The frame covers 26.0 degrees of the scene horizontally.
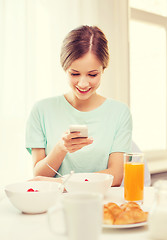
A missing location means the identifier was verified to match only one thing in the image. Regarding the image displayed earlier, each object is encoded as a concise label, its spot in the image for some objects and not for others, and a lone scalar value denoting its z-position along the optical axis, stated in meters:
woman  1.56
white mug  0.63
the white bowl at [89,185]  1.07
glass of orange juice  1.08
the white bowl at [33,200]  0.95
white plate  0.82
